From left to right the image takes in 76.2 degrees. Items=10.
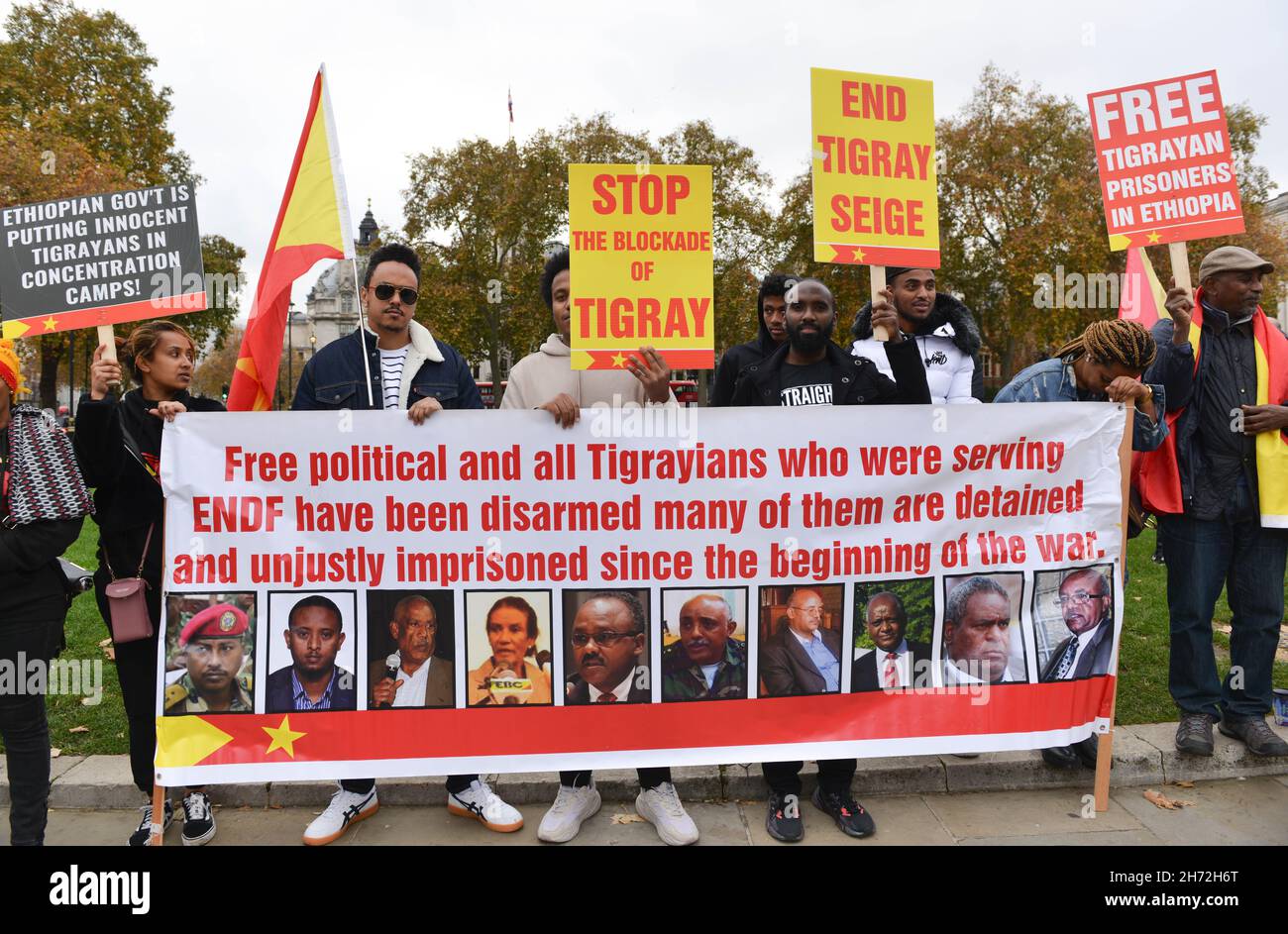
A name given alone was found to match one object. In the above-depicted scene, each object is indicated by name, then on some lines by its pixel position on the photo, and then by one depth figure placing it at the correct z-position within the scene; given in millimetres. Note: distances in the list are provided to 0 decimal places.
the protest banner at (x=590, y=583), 3092
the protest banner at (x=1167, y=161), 3857
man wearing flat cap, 3742
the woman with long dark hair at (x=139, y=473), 3080
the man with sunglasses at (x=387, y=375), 3459
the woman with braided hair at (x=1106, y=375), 3480
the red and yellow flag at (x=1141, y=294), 4223
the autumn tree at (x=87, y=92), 23219
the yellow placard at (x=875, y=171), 3434
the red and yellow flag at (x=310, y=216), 3338
